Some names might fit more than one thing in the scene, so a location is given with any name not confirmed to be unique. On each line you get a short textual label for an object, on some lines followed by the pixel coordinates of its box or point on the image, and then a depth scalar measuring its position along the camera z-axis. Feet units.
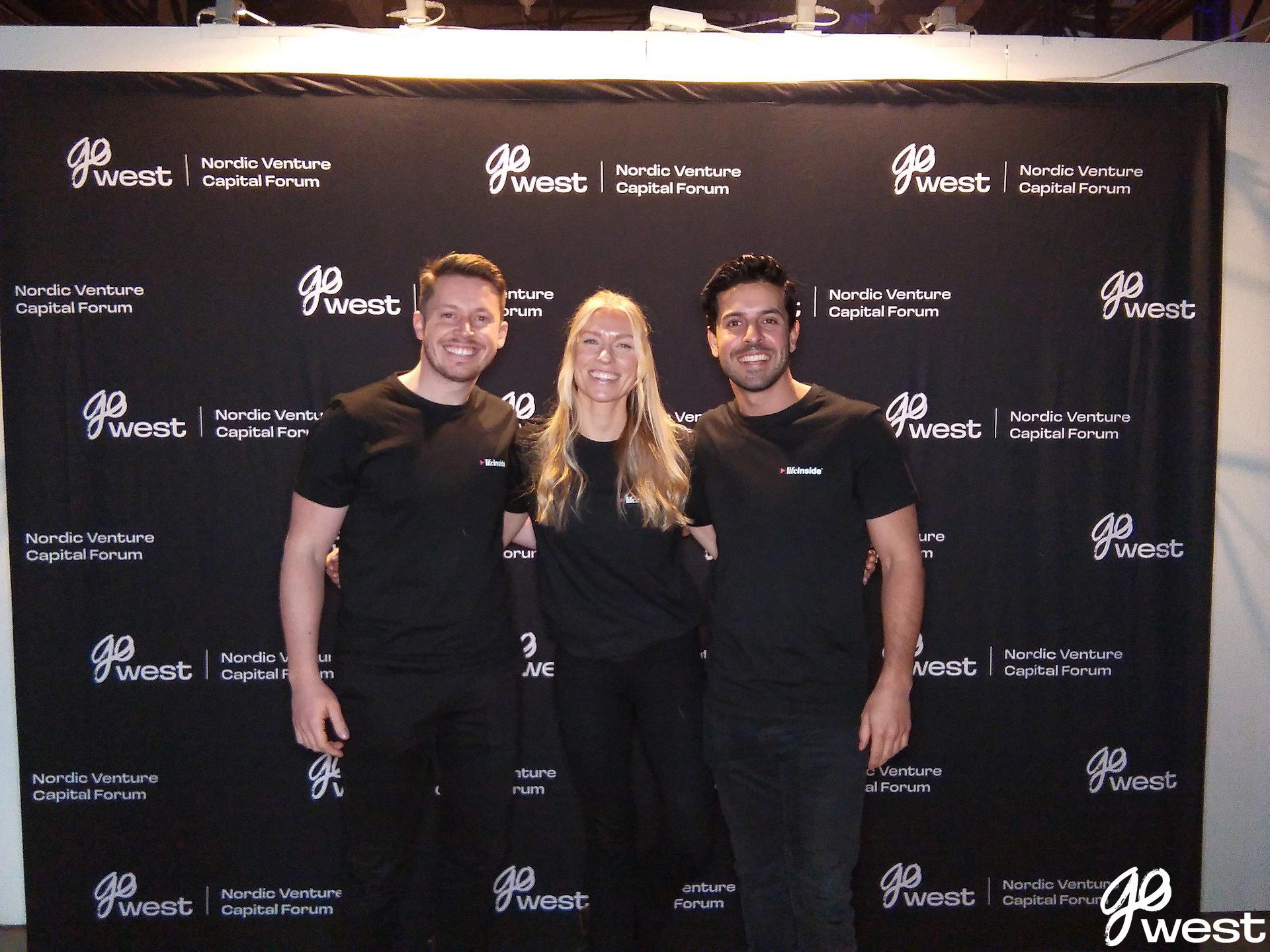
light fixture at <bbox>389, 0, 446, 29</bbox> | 8.11
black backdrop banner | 8.14
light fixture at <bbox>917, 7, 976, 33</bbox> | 8.34
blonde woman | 6.22
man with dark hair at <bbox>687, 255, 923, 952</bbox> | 6.09
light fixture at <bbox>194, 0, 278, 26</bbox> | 8.11
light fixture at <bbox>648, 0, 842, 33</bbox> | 8.20
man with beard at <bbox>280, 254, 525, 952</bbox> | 6.27
